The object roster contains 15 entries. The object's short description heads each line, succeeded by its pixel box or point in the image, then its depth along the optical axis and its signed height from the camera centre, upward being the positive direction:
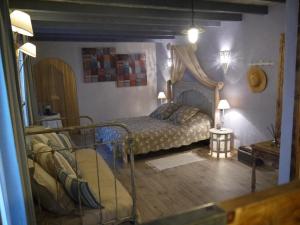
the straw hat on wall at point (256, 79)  3.99 -0.12
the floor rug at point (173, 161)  4.27 -1.51
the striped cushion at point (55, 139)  2.69 -0.70
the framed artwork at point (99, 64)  6.55 +0.35
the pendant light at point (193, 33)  3.20 +0.51
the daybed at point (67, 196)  1.94 -0.96
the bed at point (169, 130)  4.48 -1.01
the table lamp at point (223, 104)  4.52 -0.56
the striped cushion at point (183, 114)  5.04 -0.82
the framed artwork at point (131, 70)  6.90 +0.18
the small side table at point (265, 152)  3.07 -1.01
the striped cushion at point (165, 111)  5.60 -0.81
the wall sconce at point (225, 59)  4.61 +0.25
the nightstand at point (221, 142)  4.45 -1.22
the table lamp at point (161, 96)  6.77 -0.56
